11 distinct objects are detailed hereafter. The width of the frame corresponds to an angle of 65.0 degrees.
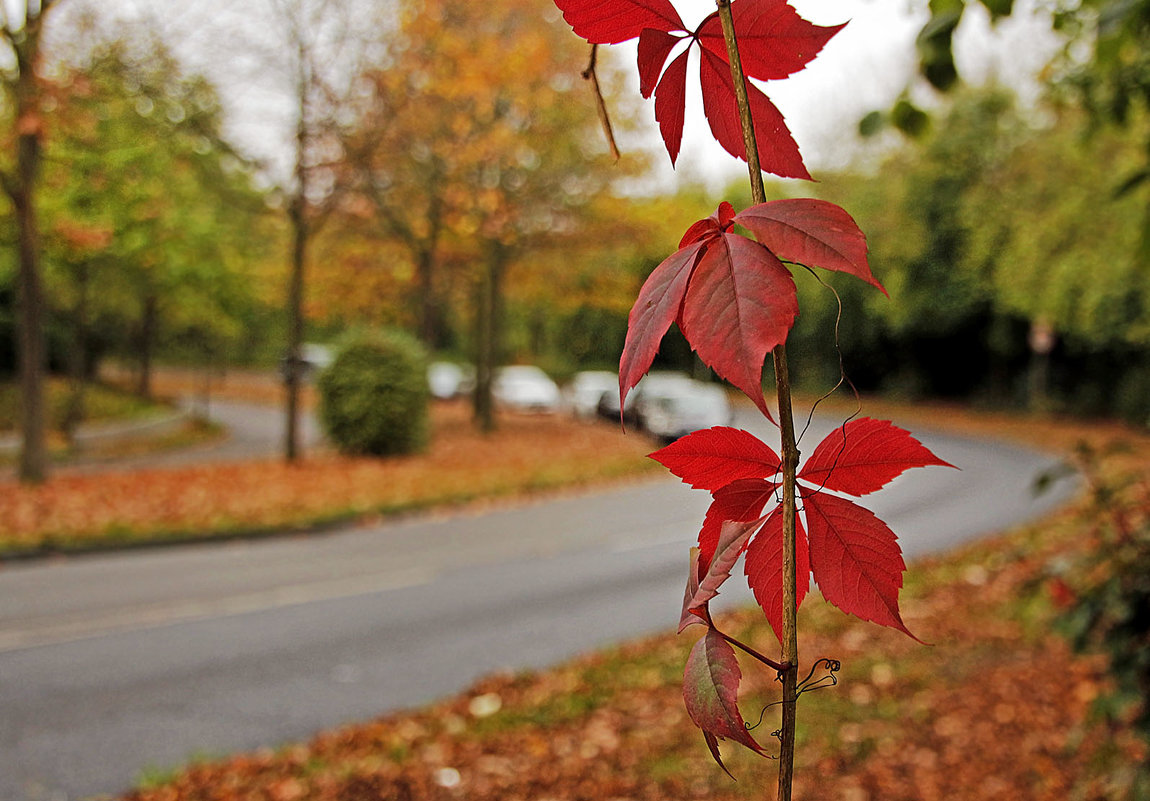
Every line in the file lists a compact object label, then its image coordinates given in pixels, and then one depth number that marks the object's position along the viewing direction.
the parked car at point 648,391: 21.09
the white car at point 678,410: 17.45
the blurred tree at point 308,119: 15.60
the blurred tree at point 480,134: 16.86
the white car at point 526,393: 32.47
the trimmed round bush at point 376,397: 17.52
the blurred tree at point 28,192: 12.15
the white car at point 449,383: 38.22
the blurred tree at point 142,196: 13.15
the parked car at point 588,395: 29.96
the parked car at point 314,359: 17.96
